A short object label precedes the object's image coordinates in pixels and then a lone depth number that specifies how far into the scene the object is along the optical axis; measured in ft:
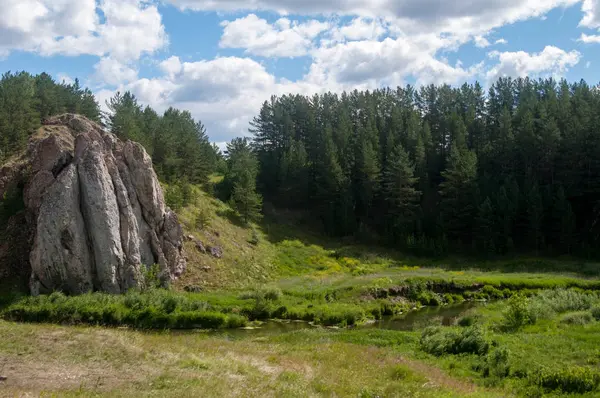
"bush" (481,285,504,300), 163.43
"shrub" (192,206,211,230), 192.08
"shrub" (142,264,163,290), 138.51
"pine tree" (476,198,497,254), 241.55
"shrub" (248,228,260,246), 219.00
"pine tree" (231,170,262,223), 241.55
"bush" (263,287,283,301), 142.82
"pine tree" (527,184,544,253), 238.68
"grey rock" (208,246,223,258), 177.78
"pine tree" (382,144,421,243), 264.11
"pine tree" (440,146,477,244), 259.39
